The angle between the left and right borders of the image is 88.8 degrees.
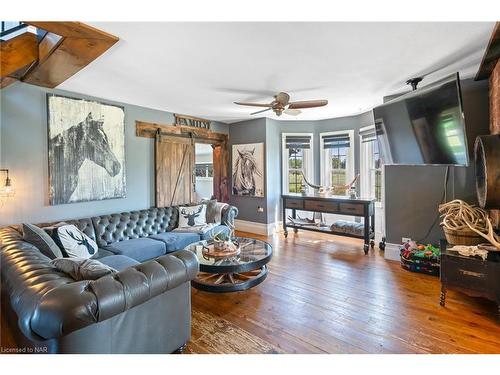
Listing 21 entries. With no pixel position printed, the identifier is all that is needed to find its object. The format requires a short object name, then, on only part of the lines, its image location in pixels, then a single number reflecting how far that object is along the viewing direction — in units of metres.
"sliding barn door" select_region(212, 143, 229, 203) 5.98
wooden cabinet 2.22
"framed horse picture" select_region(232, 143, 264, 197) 5.53
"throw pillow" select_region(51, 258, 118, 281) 1.54
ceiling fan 3.30
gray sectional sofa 1.23
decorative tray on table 2.82
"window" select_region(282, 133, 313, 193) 5.86
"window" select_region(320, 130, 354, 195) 5.43
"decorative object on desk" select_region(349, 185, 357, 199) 4.61
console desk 4.25
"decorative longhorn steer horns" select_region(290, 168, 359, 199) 4.85
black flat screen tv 2.40
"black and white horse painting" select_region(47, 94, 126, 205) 3.35
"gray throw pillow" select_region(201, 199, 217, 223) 4.58
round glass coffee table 2.60
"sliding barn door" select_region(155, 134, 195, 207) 4.62
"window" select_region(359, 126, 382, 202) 4.86
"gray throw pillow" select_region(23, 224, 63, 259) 2.35
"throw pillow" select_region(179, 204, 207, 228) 4.29
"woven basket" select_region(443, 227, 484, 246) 2.65
